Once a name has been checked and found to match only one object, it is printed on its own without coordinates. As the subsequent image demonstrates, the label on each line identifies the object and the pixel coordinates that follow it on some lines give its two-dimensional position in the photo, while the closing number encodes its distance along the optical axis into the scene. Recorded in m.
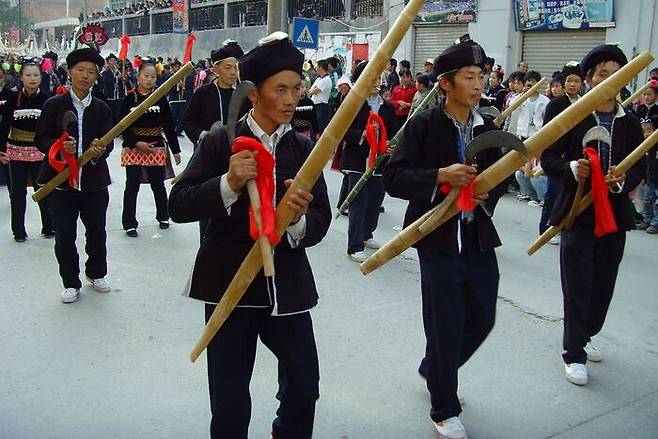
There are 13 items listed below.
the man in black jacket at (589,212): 3.85
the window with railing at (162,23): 37.17
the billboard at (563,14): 13.87
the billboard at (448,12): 17.20
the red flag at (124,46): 9.86
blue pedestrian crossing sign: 12.03
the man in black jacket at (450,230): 3.21
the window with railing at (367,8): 20.91
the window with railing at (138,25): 40.25
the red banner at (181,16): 29.66
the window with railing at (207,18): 32.66
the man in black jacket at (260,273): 2.57
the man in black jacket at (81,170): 5.17
